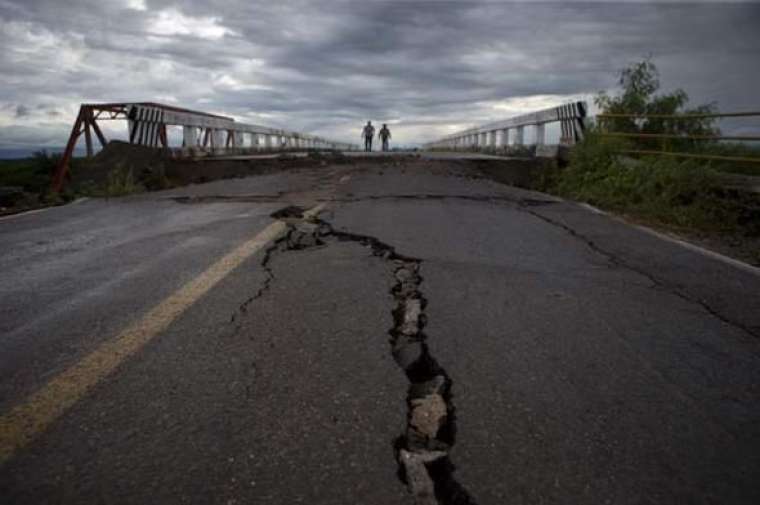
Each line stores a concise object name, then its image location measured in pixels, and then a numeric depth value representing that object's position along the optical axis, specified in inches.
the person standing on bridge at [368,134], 1334.9
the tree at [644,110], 463.8
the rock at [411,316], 113.4
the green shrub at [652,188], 293.4
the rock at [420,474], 61.0
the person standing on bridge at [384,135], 1381.6
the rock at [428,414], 75.8
